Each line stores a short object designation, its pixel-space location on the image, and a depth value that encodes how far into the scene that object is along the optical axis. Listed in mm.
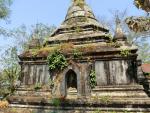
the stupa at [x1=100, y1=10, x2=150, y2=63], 25364
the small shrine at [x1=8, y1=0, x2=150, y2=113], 9773
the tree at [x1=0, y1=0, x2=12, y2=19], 17719
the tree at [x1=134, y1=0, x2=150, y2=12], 8062
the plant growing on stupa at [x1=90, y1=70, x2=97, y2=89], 10503
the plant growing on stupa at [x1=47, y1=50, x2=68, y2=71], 11148
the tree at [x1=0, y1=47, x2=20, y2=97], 24609
